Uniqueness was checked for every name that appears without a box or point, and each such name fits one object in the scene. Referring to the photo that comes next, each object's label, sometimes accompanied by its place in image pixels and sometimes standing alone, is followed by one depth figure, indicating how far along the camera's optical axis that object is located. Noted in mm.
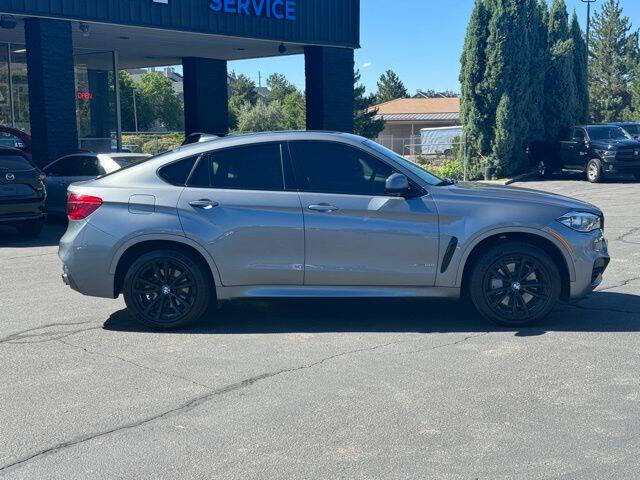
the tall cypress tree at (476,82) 27109
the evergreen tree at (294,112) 65075
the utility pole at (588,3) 52844
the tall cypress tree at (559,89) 28625
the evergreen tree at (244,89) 95500
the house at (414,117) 70000
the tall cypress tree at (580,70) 30859
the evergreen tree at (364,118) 58188
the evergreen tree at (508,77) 26516
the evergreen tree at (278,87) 101125
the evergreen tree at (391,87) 106250
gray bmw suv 6418
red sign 24166
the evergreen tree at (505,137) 26750
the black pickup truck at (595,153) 23641
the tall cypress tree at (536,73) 27609
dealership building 15891
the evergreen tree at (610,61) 68688
